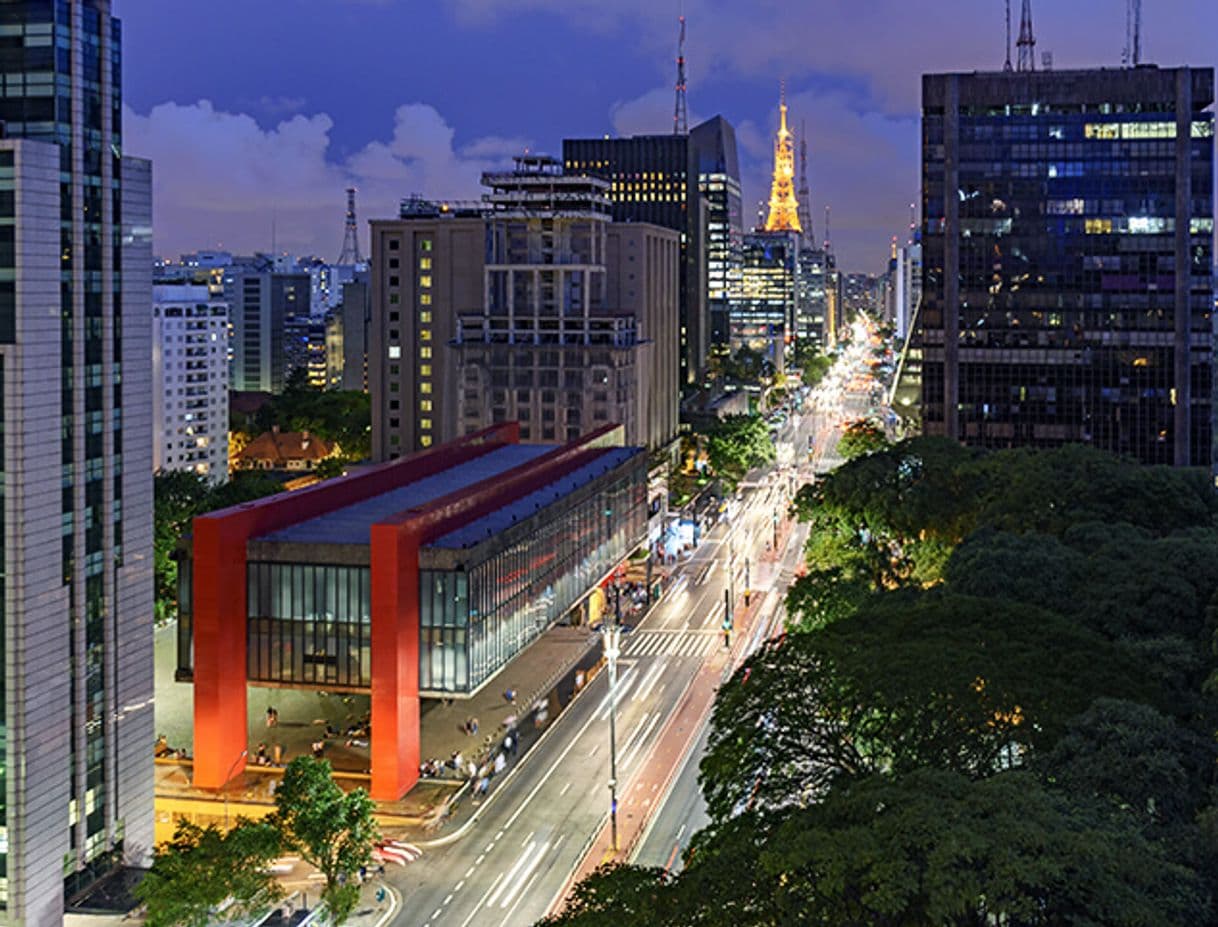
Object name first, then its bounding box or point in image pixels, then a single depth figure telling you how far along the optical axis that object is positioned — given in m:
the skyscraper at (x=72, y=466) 55.81
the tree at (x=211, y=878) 53.75
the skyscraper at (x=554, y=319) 152.50
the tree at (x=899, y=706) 46.88
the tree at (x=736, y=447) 179.25
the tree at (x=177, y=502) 116.56
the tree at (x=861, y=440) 171.38
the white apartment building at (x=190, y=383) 174.75
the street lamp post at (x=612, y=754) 68.06
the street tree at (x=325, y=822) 59.22
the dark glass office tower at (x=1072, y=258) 148.88
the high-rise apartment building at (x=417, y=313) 160.12
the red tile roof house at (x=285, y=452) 192.75
